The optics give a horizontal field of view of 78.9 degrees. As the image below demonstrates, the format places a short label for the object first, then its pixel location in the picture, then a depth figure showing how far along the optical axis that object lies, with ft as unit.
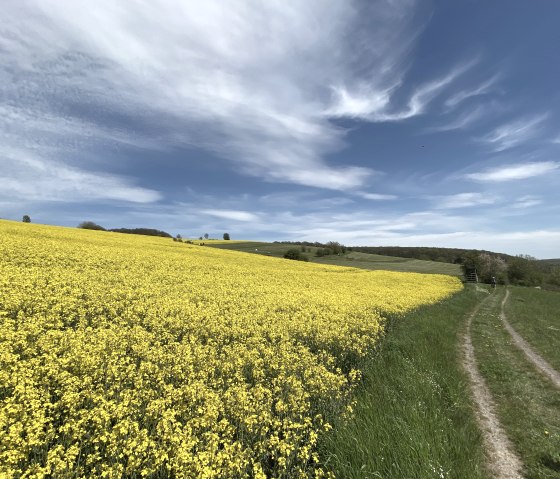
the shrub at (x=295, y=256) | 250.78
